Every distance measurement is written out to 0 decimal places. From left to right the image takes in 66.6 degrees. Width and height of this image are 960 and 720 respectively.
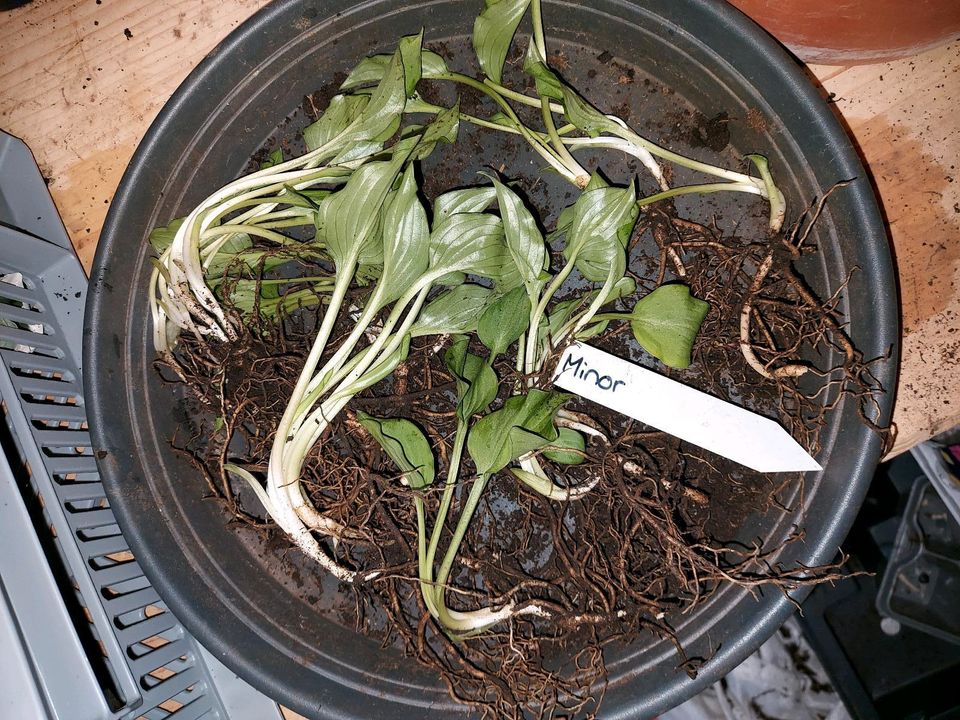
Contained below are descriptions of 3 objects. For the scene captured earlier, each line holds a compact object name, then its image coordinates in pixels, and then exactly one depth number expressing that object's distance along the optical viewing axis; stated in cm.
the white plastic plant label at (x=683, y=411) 26
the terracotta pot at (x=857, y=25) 25
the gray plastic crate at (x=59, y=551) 24
